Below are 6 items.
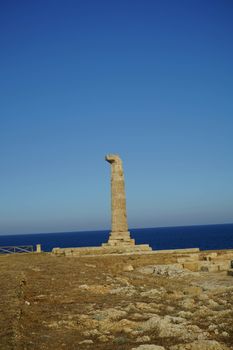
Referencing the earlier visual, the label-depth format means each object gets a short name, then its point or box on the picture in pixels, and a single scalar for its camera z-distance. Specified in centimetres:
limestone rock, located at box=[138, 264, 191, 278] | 1773
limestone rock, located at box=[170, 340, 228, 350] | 719
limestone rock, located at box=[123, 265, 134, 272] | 2052
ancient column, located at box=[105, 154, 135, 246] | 3039
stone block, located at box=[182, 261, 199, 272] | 2097
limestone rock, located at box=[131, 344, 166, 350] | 719
